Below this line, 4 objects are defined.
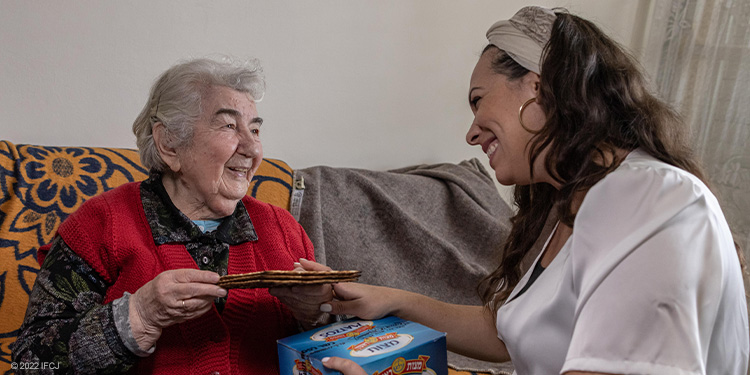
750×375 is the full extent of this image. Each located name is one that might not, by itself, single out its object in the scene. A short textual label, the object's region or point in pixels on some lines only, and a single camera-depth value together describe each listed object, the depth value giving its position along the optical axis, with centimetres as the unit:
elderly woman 114
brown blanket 203
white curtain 269
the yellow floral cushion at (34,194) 149
